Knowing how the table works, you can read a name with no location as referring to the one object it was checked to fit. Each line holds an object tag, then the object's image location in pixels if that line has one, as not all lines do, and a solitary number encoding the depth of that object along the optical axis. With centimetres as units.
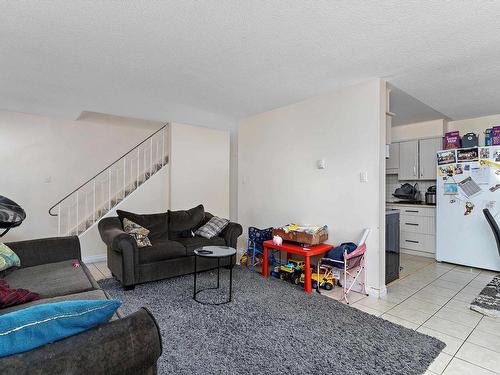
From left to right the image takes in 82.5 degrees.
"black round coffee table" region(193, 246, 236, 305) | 289
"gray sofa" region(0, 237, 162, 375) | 87
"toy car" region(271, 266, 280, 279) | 373
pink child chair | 302
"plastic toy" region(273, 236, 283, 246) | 361
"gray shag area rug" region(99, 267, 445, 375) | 191
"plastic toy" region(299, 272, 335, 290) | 329
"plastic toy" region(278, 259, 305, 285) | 349
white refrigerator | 406
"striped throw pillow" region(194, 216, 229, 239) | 413
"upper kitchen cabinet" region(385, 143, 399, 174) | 556
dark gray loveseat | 325
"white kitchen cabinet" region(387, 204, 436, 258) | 481
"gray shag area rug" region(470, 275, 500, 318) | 275
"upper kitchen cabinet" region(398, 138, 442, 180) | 503
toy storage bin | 339
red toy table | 322
